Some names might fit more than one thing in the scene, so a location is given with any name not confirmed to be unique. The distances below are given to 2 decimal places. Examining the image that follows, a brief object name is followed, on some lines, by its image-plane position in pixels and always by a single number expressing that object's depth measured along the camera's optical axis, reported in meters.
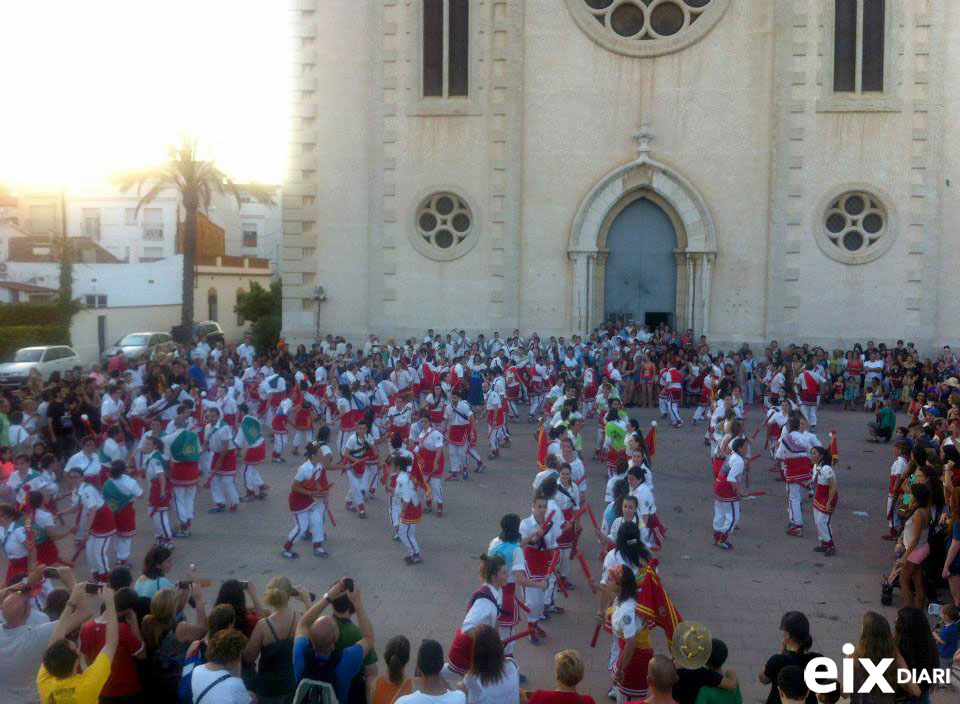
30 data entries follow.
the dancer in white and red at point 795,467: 13.17
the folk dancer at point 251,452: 14.77
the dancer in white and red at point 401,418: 16.25
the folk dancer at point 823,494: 12.01
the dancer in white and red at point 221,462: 14.05
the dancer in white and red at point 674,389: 21.27
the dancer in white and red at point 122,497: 11.30
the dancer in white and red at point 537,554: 9.60
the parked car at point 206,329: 37.12
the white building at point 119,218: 59.47
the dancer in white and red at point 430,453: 14.18
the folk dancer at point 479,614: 7.02
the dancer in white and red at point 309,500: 12.12
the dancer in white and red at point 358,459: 13.90
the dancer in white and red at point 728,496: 12.35
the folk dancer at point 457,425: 16.23
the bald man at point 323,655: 5.84
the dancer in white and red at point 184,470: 13.07
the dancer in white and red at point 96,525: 11.13
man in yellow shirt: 5.43
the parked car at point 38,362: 27.48
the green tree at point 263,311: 34.25
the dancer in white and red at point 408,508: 11.99
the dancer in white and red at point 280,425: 17.34
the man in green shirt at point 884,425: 19.34
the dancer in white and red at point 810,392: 20.09
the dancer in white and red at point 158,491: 12.20
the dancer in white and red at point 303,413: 18.02
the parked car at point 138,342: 31.95
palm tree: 34.51
